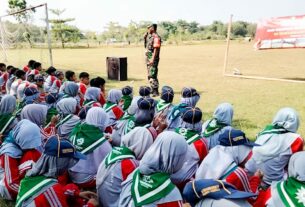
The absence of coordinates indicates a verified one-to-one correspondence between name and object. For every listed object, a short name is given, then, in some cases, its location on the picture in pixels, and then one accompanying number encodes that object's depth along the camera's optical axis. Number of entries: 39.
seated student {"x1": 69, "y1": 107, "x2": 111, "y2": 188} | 3.34
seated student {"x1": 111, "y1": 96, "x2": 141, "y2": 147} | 4.44
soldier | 8.51
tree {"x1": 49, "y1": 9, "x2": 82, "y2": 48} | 49.50
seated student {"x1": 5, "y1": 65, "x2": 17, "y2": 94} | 8.19
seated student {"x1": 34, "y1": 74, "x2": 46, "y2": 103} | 7.07
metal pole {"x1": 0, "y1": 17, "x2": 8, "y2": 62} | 14.27
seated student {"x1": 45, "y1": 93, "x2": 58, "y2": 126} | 4.96
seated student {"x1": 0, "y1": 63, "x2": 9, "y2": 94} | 8.57
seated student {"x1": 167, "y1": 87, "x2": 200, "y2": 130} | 4.35
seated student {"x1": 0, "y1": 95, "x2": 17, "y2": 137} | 4.22
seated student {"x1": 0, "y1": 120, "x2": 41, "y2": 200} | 2.98
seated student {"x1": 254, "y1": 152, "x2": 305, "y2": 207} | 2.14
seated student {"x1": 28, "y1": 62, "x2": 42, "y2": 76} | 8.53
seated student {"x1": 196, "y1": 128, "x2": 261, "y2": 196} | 2.40
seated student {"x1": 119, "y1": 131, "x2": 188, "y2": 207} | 2.16
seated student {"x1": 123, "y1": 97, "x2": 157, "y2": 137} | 4.24
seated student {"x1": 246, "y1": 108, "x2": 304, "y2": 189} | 3.23
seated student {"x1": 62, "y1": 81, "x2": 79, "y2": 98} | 5.70
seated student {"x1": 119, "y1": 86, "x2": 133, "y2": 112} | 5.40
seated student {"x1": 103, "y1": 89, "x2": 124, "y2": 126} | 5.02
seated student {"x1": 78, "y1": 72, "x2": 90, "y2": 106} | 6.42
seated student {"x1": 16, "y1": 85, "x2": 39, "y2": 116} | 5.54
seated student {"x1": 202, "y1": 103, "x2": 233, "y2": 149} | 3.71
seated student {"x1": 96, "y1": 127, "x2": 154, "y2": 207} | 2.76
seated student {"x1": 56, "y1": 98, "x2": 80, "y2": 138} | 4.44
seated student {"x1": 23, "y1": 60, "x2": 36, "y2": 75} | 9.20
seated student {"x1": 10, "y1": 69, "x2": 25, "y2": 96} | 7.23
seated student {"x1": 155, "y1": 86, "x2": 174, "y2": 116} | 5.00
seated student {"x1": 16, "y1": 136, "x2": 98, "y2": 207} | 2.43
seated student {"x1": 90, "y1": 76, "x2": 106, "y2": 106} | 5.97
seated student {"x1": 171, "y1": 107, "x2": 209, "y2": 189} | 3.12
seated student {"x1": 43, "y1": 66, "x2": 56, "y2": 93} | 7.45
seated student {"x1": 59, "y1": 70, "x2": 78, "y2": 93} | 7.19
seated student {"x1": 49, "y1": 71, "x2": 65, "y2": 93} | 7.16
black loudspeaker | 11.48
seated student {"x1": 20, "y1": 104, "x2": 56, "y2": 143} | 4.09
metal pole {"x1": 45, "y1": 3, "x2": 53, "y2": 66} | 9.80
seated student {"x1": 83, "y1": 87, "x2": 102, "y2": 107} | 5.44
